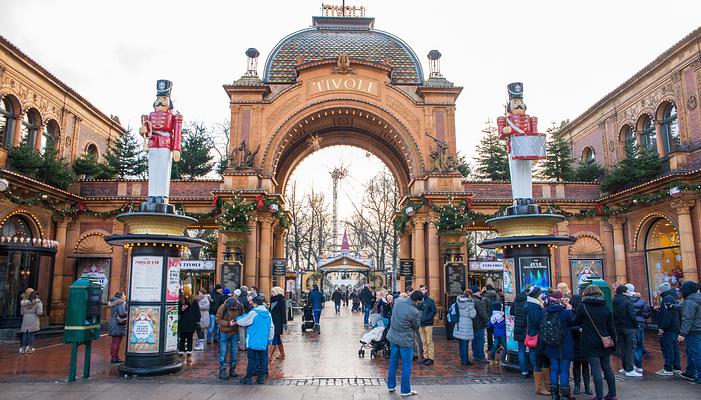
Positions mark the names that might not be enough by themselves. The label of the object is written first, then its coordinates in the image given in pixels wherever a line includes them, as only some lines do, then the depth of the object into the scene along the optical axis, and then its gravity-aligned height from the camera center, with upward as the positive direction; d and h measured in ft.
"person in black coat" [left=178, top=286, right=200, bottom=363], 40.52 -3.08
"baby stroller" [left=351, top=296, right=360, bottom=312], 111.55 -5.66
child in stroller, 41.70 -5.09
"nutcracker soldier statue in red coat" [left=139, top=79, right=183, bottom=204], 38.29 +10.31
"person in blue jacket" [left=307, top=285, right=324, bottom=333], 59.67 -2.76
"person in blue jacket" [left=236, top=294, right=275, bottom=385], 31.12 -3.60
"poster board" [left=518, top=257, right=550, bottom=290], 35.32 +0.45
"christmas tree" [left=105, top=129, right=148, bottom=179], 92.07 +22.50
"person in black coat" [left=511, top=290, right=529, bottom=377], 31.74 -3.03
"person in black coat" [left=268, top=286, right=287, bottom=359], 41.52 -2.91
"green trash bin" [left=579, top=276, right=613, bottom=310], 35.65 -0.68
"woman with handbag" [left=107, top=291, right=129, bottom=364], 38.24 -3.22
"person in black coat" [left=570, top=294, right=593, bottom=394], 27.13 -4.84
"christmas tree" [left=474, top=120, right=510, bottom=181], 109.54 +26.28
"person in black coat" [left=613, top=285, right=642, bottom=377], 33.01 -3.15
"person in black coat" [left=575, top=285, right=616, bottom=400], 25.40 -2.83
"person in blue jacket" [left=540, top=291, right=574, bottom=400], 26.63 -3.59
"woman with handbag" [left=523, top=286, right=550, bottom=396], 28.25 -3.51
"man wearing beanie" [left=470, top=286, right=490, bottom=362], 39.17 -3.48
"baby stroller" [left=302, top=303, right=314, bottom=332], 61.41 -4.65
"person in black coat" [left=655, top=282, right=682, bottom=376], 34.09 -3.38
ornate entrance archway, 75.61 +25.09
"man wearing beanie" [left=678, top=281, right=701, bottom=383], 31.74 -3.30
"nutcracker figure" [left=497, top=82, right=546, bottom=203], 39.27 +10.16
